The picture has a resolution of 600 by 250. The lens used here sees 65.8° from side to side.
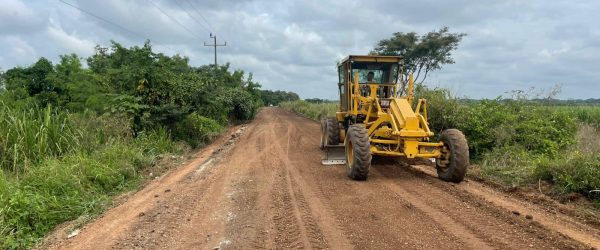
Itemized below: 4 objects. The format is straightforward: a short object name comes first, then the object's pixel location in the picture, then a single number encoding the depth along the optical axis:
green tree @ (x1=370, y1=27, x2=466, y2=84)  30.03
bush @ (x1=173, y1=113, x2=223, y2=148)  15.35
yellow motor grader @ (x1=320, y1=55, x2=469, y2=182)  8.34
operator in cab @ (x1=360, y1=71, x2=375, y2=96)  11.04
